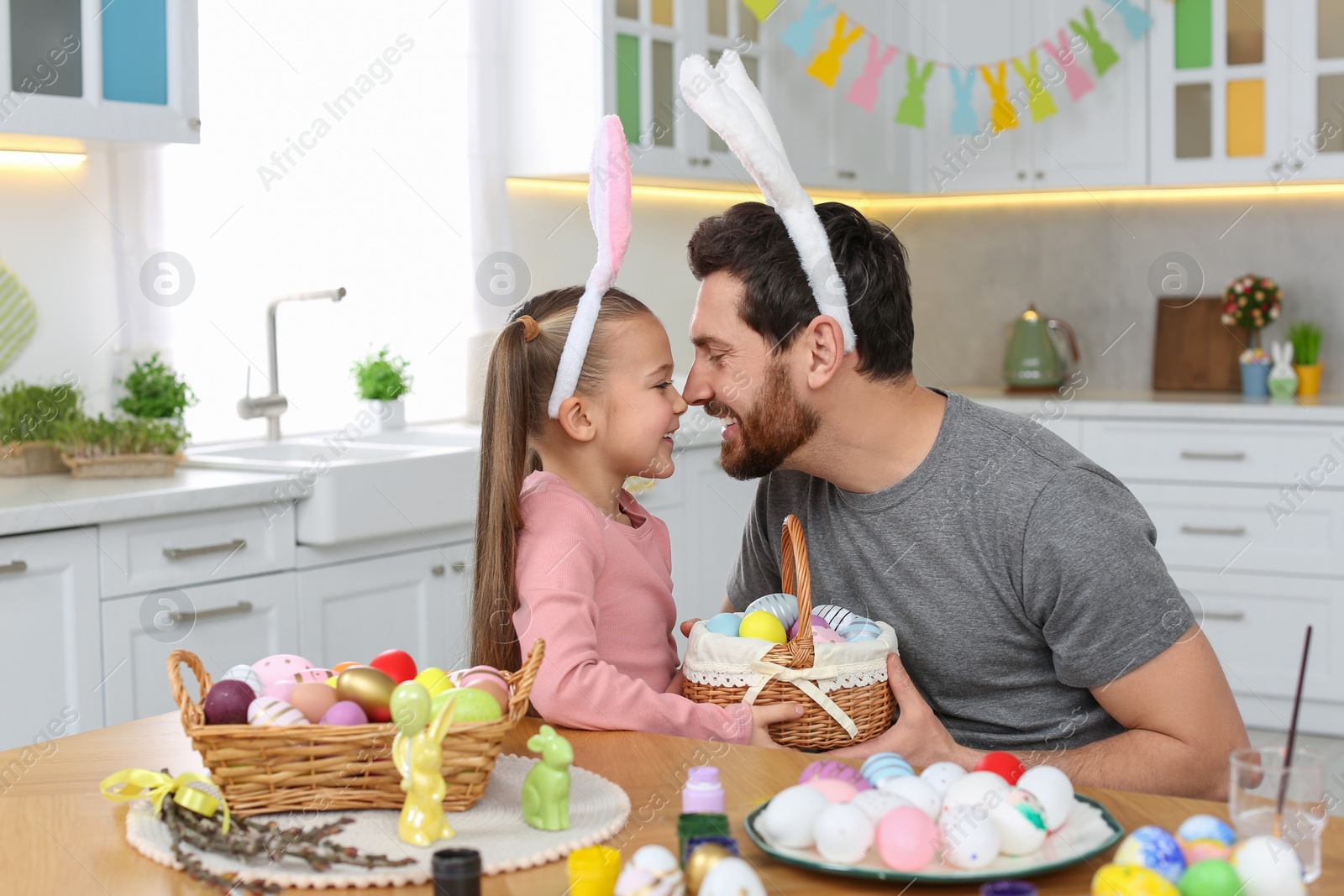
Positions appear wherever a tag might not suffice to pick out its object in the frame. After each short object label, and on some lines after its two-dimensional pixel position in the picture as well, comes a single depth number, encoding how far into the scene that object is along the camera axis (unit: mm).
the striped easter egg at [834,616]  2514
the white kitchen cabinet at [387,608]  4080
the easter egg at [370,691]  2089
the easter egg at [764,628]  2460
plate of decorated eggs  1976
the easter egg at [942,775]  2041
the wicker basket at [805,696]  2396
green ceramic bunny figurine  2077
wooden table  2008
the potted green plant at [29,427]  4009
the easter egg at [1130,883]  1900
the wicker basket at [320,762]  2060
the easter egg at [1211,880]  1910
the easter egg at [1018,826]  1993
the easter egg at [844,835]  1983
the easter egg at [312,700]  2102
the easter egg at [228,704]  2091
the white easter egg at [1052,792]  2020
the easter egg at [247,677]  2158
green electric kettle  6812
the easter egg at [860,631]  2477
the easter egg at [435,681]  2138
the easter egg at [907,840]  1974
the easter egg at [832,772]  2086
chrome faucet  4752
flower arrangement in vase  6326
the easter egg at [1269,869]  1909
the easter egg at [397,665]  2210
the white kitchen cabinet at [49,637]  3376
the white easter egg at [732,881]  1897
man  2514
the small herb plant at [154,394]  4412
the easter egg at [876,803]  2004
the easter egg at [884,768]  2074
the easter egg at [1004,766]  2105
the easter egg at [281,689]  2121
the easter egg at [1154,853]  1946
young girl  2404
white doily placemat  2003
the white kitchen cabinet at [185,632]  3610
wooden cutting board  6604
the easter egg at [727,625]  2492
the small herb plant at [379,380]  5270
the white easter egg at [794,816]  2007
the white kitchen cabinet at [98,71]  3767
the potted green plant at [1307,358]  6249
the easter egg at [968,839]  1974
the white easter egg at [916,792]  2009
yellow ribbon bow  2093
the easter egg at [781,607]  2558
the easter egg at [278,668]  2175
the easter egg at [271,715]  2071
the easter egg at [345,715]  2082
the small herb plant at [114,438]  4004
